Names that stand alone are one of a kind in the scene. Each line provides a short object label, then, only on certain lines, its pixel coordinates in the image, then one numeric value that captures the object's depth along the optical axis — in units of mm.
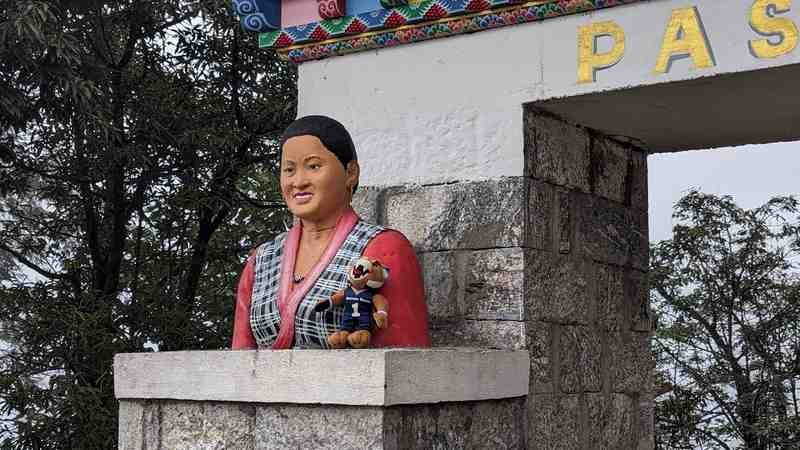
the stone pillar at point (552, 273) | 3766
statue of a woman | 3482
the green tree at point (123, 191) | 6492
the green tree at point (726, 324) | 7926
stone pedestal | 3051
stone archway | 3533
